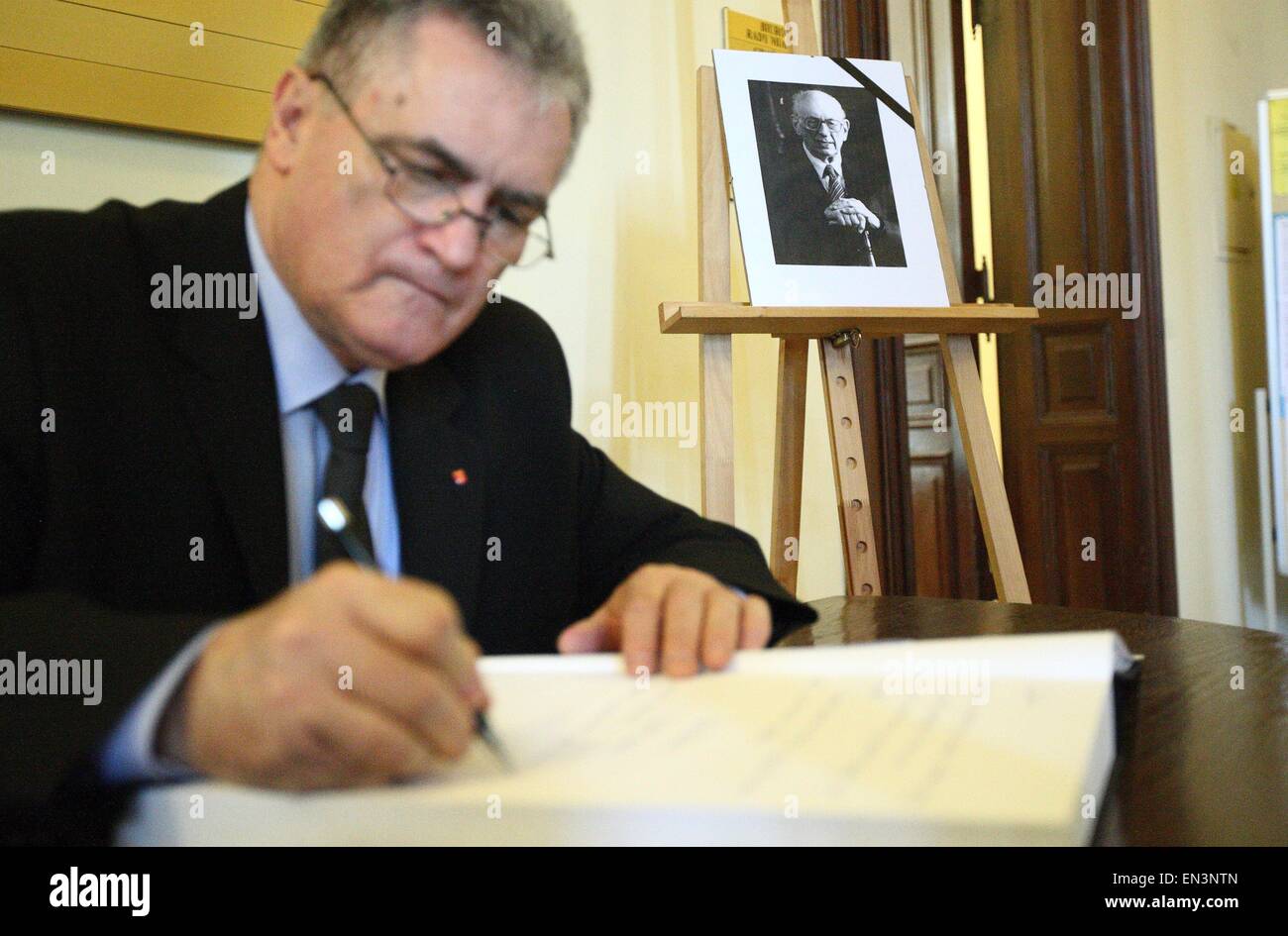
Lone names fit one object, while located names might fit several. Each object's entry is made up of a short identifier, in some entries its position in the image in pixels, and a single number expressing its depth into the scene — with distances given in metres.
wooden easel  1.54
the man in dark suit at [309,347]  0.51
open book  0.31
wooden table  0.42
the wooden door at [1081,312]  2.55
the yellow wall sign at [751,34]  2.00
